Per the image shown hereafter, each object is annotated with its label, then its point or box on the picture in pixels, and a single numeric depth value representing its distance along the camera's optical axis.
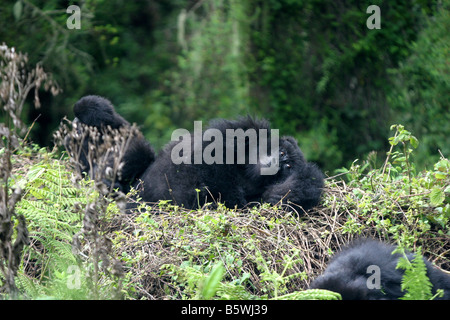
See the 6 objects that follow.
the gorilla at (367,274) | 5.82
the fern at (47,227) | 6.39
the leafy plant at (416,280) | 5.49
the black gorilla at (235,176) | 8.34
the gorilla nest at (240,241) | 6.57
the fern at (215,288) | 5.20
